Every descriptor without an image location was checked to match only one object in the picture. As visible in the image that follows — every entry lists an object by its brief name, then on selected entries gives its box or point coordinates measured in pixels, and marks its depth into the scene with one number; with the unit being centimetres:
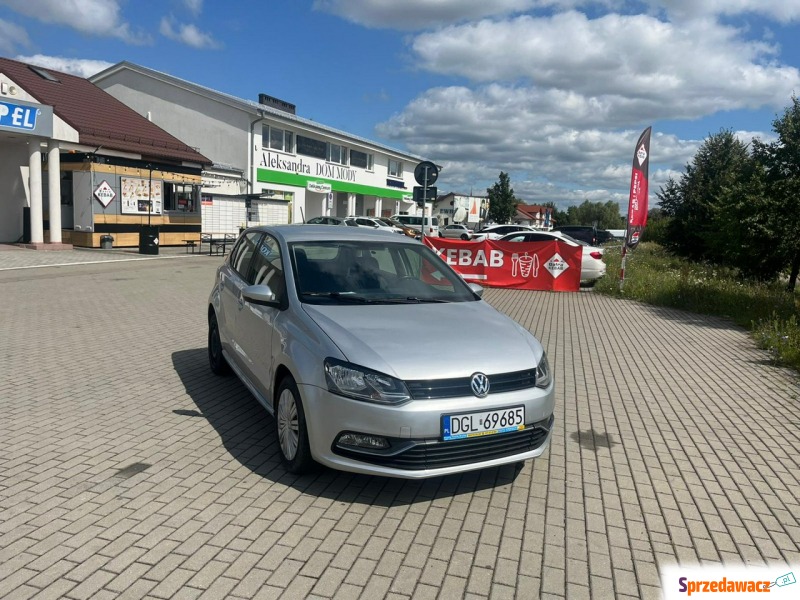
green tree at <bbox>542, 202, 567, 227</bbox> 14127
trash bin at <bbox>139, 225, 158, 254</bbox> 2095
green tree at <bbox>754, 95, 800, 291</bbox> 1259
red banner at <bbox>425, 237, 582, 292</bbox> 1577
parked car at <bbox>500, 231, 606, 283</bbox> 1708
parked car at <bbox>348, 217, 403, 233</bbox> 3281
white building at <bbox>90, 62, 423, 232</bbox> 3067
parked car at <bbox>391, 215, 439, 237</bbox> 4250
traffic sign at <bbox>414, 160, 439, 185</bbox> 1296
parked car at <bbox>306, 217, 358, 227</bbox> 2923
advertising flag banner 1578
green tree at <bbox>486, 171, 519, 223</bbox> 9875
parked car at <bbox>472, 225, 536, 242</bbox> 3134
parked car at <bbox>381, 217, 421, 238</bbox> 3634
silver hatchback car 354
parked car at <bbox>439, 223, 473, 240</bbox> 4354
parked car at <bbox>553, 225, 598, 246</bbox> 3533
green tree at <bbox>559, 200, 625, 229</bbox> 14650
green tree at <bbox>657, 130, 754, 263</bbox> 2402
